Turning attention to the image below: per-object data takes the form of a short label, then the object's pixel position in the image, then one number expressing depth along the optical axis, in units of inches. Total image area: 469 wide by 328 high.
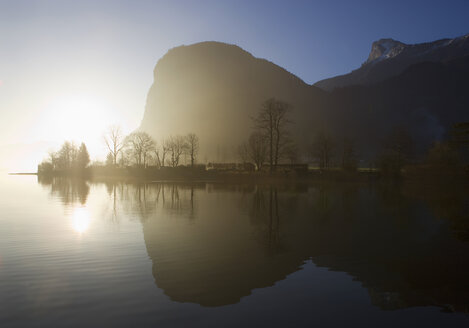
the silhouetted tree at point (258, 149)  3184.1
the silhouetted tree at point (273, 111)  2723.9
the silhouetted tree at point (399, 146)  2425.6
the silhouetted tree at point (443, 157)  1922.9
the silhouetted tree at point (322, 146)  3321.9
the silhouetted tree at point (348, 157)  2376.0
